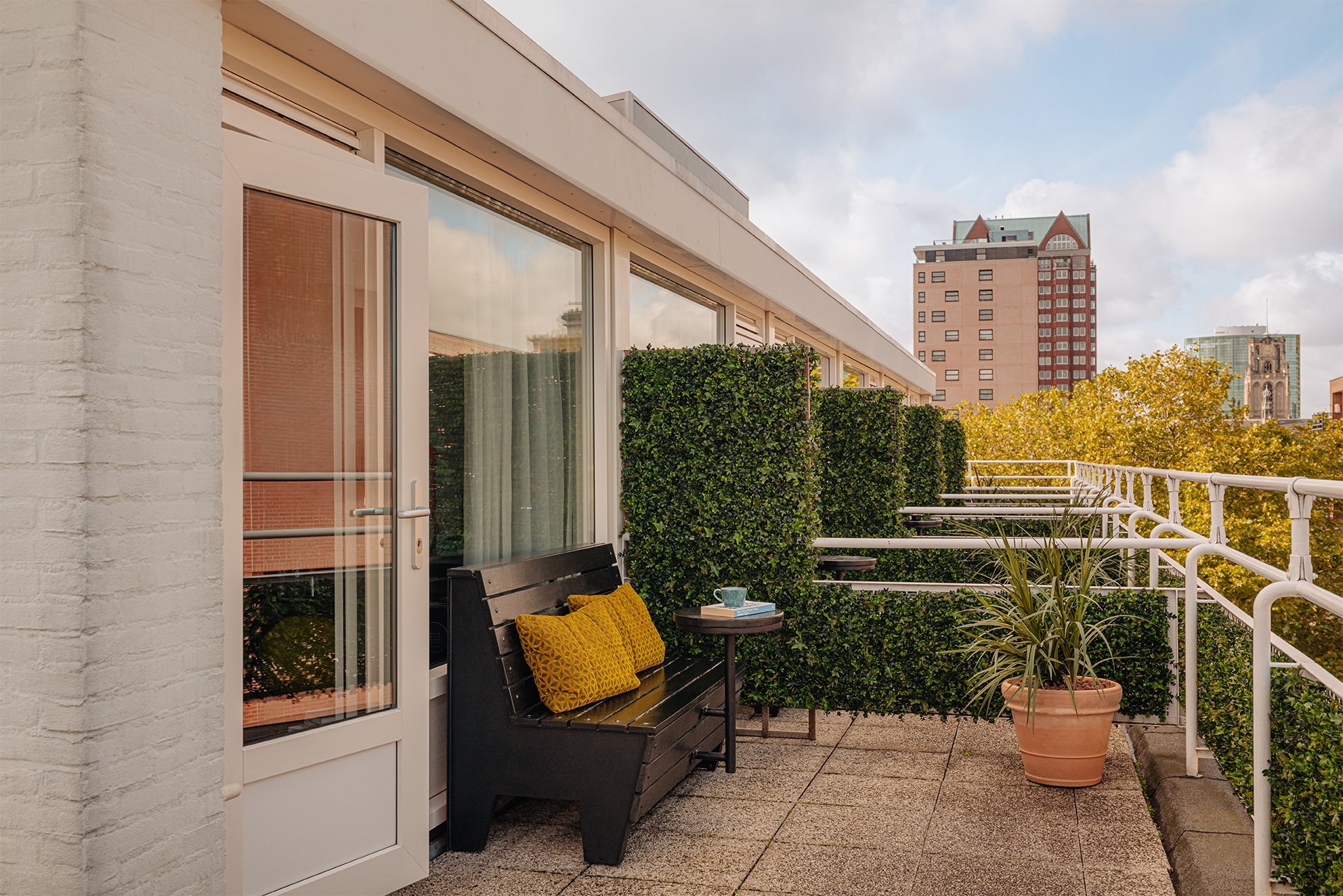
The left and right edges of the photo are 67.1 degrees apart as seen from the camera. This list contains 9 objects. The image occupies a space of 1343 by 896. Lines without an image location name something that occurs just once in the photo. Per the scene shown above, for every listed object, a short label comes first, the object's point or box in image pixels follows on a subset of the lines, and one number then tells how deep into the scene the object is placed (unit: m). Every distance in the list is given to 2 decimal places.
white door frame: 2.82
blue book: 4.57
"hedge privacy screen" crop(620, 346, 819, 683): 5.42
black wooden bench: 3.55
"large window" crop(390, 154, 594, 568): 4.18
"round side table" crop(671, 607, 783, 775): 4.50
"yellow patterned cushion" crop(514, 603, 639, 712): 3.79
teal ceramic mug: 4.66
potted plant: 4.13
